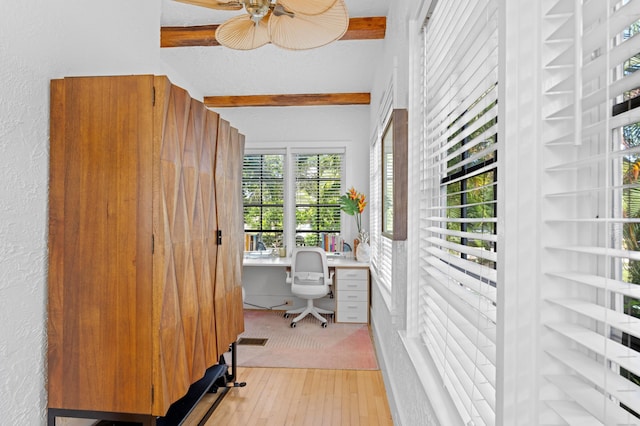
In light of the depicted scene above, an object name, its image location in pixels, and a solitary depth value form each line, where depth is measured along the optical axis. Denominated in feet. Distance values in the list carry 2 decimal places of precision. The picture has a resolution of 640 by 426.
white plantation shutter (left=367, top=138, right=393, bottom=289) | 10.82
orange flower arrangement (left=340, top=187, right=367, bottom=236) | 15.88
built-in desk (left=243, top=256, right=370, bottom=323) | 14.76
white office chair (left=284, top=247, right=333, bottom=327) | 14.34
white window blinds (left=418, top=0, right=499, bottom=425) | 3.13
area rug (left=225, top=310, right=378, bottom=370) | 10.93
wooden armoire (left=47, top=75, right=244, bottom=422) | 5.55
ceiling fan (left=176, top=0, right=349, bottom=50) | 5.66
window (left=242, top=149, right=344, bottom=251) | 17.24
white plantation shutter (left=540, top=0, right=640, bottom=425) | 1.72
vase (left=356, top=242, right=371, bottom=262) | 15.58
